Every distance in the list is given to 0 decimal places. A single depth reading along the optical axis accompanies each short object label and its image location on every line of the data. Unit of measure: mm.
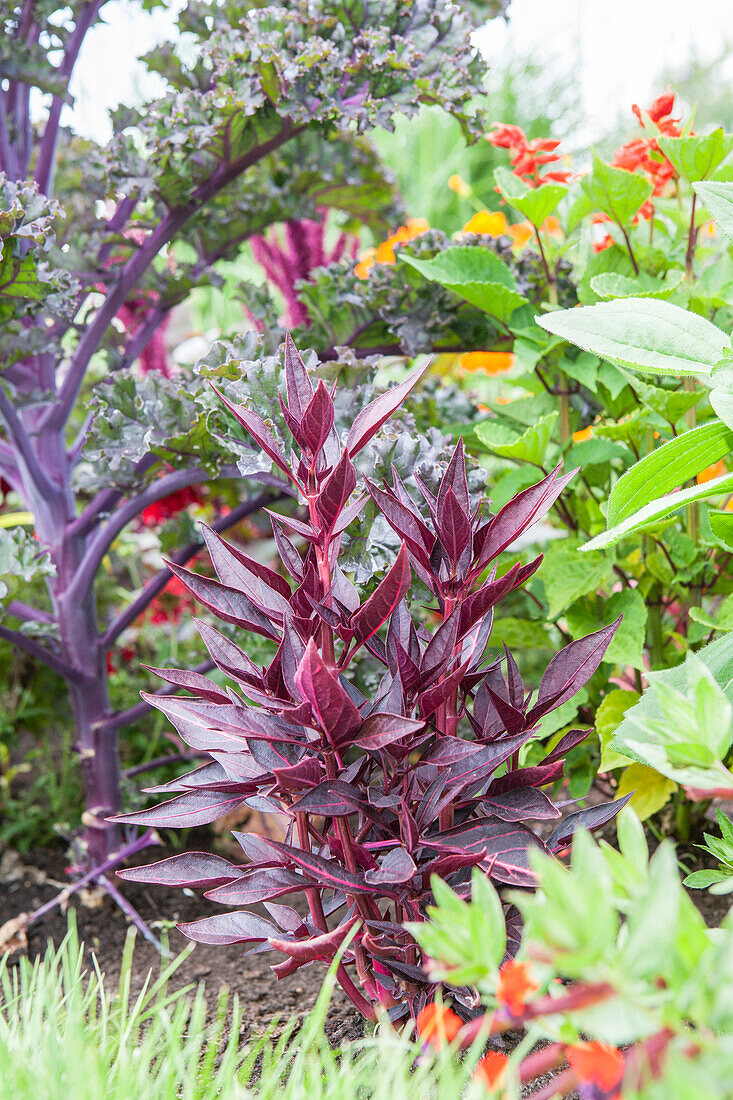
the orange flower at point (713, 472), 1790
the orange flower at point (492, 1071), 618
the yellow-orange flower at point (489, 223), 2167
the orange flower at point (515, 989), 529
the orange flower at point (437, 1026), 656
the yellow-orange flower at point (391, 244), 1821
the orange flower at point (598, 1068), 506
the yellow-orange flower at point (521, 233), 1690
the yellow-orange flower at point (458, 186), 2158
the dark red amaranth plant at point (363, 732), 864
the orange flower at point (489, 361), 2547
